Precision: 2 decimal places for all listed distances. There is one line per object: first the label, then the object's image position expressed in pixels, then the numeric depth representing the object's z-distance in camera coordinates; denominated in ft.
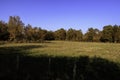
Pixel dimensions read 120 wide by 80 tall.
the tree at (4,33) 131.27
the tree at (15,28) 125.04
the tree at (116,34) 176.79
